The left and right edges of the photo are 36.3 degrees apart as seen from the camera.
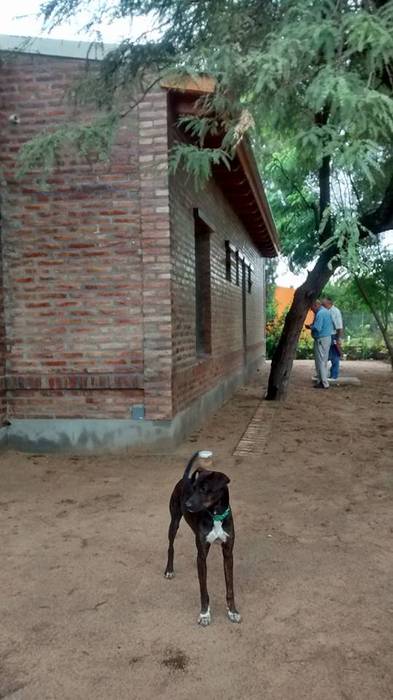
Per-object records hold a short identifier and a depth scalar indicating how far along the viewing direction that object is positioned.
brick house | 6.29
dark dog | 2.72
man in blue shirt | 12.56
